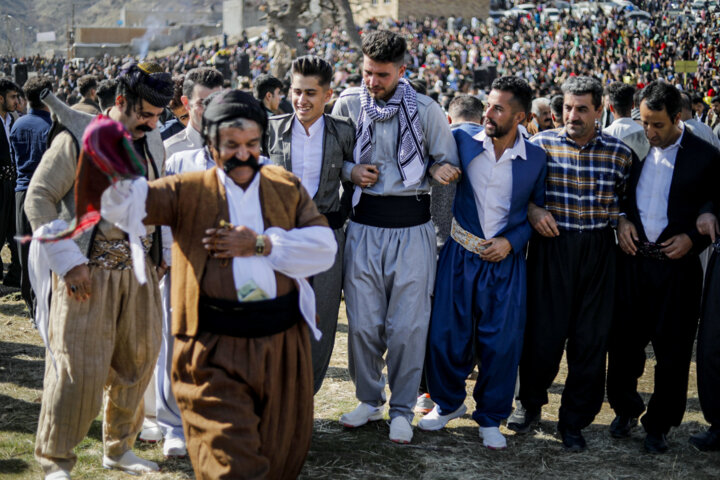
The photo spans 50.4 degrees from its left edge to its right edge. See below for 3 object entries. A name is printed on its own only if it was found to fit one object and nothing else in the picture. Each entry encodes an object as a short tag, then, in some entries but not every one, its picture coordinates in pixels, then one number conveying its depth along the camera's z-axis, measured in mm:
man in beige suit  3324
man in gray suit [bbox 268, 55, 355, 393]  4332
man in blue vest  4320
